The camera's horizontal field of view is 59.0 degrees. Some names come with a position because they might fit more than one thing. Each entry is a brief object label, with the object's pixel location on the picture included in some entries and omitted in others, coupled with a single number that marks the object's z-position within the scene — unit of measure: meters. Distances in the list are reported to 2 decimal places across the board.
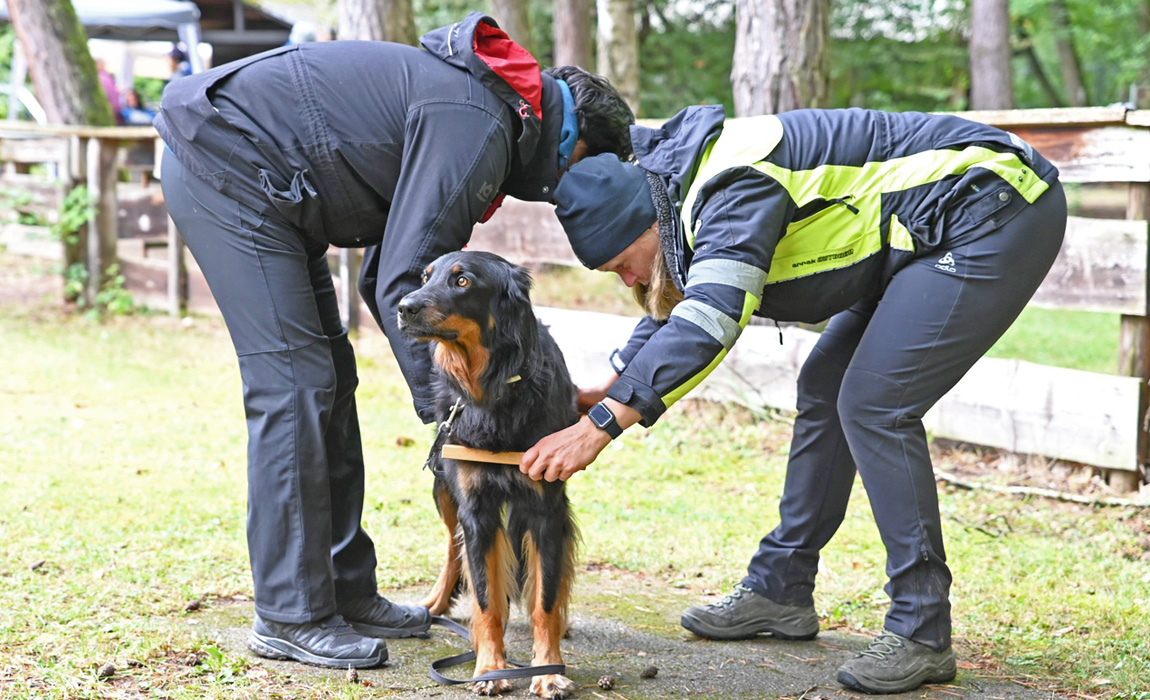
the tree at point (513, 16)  11.12
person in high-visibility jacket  2.47
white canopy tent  16.45
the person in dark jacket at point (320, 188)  2.66
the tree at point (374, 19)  7.93
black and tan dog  2.67
